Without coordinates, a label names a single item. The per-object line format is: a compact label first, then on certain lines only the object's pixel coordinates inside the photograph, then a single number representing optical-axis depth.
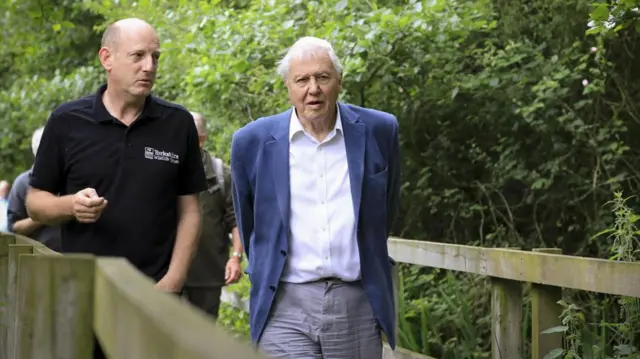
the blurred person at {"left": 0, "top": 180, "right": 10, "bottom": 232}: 11.38
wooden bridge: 2.02
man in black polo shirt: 5.25
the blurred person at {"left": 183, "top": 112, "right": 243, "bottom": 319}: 8.12
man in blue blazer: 5.24
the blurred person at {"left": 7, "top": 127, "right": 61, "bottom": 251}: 7.68
